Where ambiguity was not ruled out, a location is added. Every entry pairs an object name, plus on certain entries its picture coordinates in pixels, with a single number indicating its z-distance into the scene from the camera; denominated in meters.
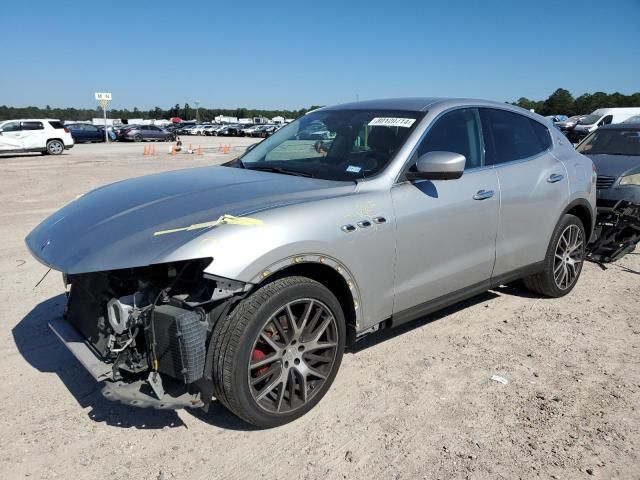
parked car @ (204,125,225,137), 62.50
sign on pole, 39.09
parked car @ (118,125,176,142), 43.81
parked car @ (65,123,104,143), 38.91
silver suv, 2.69
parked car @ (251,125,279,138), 57.62
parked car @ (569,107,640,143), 32.03
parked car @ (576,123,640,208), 7.01
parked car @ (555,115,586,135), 35.00
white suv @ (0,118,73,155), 22.55
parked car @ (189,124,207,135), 62.78
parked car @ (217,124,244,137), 59.91
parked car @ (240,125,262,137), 58.56
